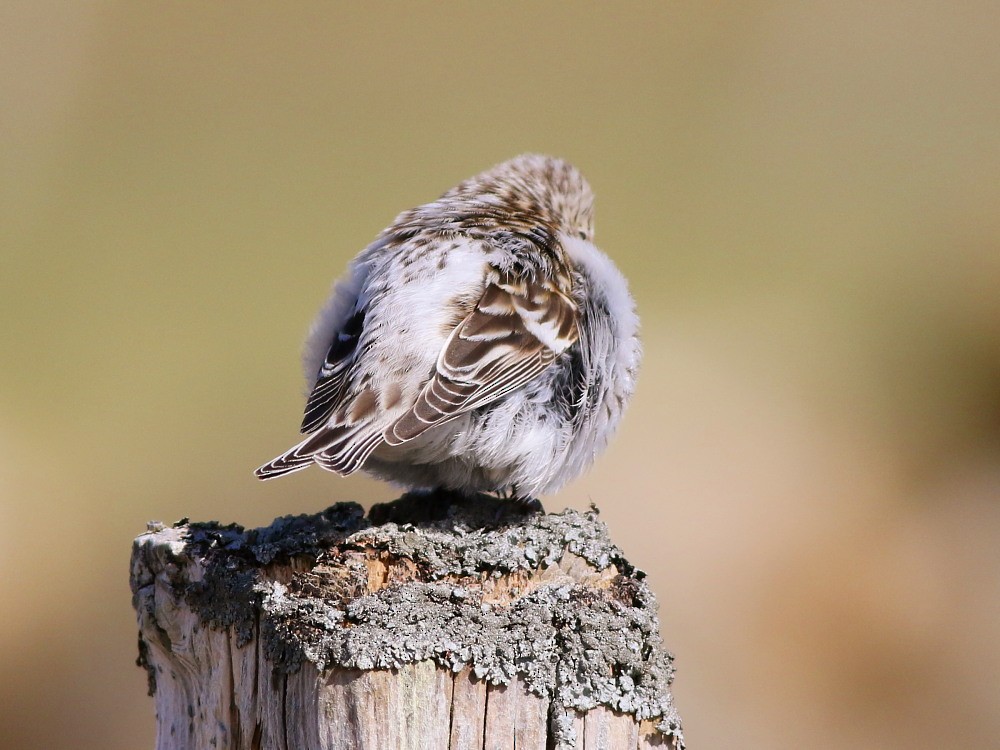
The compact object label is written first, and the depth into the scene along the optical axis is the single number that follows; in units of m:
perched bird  6.59
